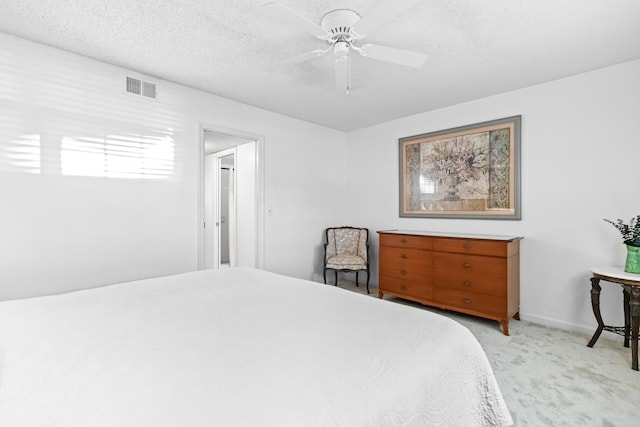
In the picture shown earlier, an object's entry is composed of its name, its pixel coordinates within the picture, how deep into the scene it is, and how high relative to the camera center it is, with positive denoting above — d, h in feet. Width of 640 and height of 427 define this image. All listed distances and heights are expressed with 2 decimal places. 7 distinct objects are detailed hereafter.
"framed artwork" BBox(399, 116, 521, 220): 10.84 +1.39
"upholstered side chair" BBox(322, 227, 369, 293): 13.73 -2.03
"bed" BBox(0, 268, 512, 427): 2.53 -1.64
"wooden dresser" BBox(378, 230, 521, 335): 9.51 -2.23
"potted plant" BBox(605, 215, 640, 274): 7.84 -0.96
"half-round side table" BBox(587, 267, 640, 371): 7.41 -2.47
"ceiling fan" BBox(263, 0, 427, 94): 5.19 +3.42
